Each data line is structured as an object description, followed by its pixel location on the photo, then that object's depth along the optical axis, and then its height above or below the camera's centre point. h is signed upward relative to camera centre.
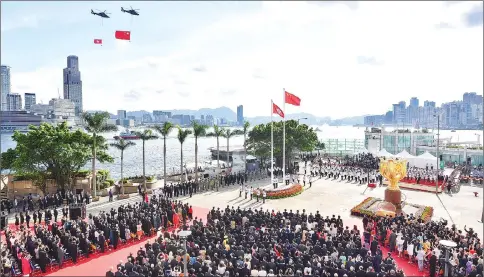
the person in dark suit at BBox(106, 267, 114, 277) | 12.60 -4.87
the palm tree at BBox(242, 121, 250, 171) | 44.13 +0.42
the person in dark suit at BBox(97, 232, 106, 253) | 16.97 -5.01
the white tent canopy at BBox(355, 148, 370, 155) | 49.44 -2.60
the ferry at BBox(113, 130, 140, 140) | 130.20 -0.59
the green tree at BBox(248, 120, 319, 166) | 40.66 -0.69
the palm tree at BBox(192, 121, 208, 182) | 37.28 +0.49
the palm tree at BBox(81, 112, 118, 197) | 28.91 +0.87
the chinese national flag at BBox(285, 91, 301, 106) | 29.20 +2.75
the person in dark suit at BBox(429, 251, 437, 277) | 14.09 -5.22
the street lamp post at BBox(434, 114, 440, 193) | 29.81 -1.95
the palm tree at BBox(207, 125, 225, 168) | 43.44 +0.19
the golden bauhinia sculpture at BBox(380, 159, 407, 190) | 24.44 -2.68
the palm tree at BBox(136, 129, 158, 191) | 35.53 -0.07
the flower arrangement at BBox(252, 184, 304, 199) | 28.07 -4.72
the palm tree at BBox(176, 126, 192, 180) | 36.44 -0.01
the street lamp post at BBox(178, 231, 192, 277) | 11.49 -3.22
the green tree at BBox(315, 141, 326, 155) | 59.04 -2.22
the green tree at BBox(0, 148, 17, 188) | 27.55 -1.79
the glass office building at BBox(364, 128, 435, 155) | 53.16 -1.22
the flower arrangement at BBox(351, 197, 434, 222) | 21.86 -5.00
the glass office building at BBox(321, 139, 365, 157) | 55.03 -2.26
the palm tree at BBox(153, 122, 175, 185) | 34.75 +0.51
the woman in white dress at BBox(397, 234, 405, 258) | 16.20 -5.07
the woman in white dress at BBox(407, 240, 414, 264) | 15.63 -5.17
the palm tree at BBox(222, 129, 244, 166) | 45.94 +0.05
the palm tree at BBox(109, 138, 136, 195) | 34.94 -0.94
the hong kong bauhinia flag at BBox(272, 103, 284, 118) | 29.12 +1.86
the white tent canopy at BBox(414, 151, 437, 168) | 39.09 -3.14
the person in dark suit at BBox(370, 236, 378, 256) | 15.80 -5.05
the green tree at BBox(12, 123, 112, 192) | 26.53 -1.33
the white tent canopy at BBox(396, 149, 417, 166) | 40.66 -2.97
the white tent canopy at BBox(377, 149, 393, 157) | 42.48 -2.64
